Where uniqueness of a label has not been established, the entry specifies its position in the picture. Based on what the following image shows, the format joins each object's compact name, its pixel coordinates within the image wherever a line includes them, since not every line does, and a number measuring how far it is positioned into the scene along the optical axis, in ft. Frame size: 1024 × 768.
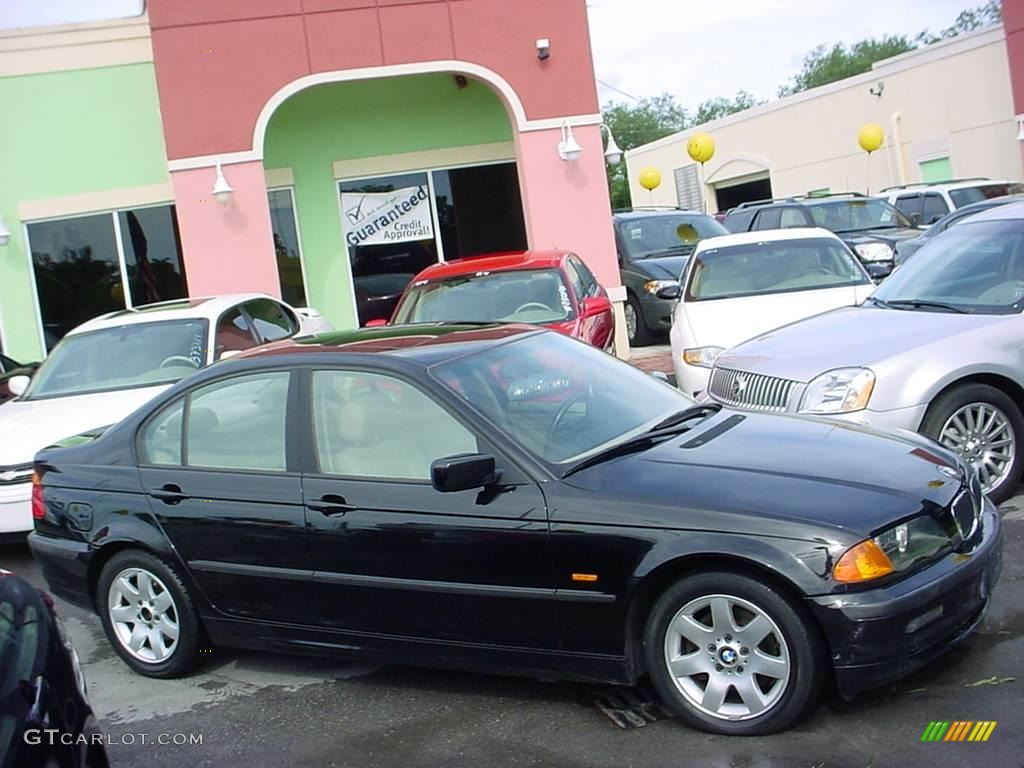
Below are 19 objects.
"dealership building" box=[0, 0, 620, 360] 44.50
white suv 60.95
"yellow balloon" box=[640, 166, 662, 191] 112.06
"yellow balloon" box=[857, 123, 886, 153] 93.86
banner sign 51.34
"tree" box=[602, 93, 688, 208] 274.77
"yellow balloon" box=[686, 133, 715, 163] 96.32
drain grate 14.64
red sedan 32.65
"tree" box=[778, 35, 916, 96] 246.06
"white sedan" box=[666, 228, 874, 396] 31.48
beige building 93.04
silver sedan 21.44
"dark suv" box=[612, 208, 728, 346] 48.88
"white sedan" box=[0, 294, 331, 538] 25.68
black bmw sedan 13.50
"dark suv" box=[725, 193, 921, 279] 56.24
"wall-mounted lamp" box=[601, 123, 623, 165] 49.98
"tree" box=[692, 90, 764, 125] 288.92
